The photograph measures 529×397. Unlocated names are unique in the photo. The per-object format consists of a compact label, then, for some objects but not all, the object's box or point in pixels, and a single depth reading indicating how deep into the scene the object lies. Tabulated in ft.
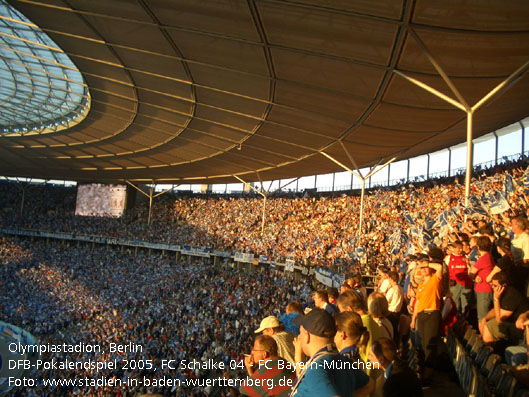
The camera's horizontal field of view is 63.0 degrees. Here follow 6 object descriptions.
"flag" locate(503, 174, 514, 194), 29.35
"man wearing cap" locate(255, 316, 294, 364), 14.55
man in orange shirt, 17.76
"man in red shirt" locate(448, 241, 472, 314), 21.49
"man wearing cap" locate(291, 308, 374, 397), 7.43
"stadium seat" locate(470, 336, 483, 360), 16.15
